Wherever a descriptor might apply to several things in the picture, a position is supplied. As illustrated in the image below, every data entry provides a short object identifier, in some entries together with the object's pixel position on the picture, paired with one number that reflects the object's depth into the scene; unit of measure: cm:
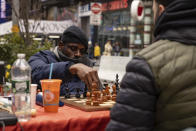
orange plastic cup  234
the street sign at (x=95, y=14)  1308
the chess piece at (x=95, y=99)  261
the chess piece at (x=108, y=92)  308
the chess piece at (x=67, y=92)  306
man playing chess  358
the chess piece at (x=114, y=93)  303
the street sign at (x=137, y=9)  1459
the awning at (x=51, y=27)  2444
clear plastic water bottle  212
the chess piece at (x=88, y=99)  266
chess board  248
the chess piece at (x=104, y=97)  291
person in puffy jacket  174
